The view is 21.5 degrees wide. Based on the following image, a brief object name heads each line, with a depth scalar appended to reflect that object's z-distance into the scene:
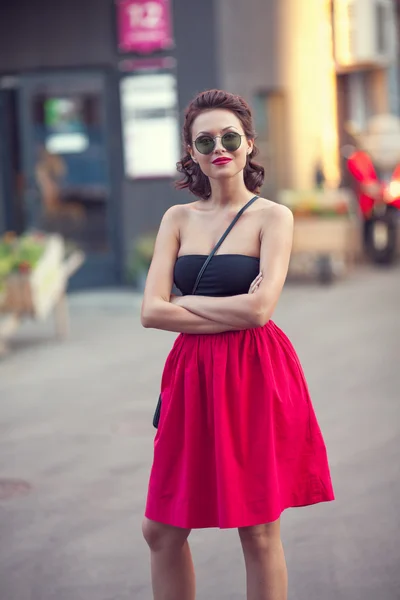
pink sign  13.73
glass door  14.42
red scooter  15.96
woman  3.45
